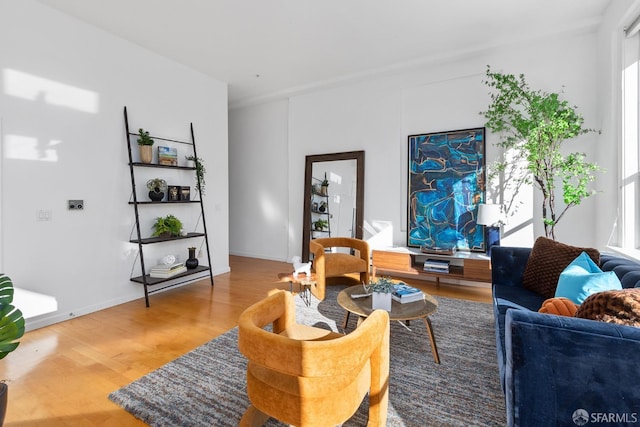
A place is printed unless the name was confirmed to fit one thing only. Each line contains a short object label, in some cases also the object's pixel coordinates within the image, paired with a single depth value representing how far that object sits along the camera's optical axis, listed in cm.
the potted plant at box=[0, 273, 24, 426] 136
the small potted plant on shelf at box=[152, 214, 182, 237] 388
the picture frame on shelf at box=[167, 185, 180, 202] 404
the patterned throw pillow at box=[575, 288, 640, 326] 113
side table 318
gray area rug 169
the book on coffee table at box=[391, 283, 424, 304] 244
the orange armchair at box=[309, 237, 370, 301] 345
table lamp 360
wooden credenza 372
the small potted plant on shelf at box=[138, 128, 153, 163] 372
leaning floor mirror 494
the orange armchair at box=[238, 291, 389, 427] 114
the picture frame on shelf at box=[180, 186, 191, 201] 418
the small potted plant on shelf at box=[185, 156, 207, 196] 435
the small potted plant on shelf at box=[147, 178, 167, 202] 383
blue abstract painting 407
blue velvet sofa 103
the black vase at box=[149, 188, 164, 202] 382
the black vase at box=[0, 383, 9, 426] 140
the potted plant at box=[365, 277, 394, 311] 227
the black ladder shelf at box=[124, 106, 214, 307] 355
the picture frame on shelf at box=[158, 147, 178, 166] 396
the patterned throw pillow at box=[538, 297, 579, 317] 155
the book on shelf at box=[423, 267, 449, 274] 394
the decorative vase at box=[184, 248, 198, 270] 414
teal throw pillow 170
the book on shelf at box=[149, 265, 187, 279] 375
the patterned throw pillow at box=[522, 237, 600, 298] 229
